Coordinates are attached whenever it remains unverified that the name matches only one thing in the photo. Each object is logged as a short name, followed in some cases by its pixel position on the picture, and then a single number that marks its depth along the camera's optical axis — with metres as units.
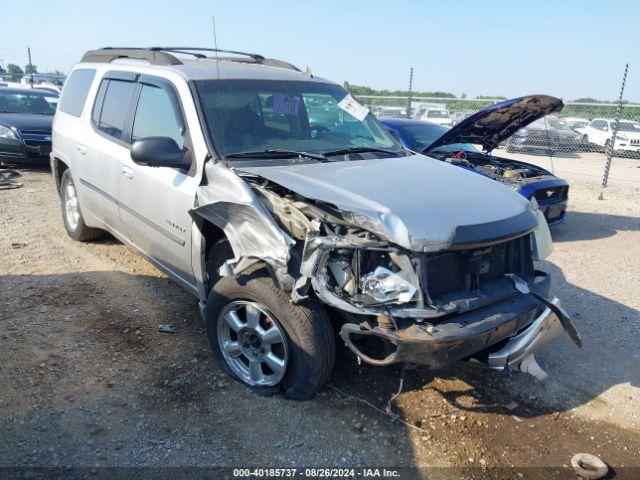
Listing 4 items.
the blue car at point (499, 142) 6.71
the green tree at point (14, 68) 52.19
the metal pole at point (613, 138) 10.66
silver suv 2.79
